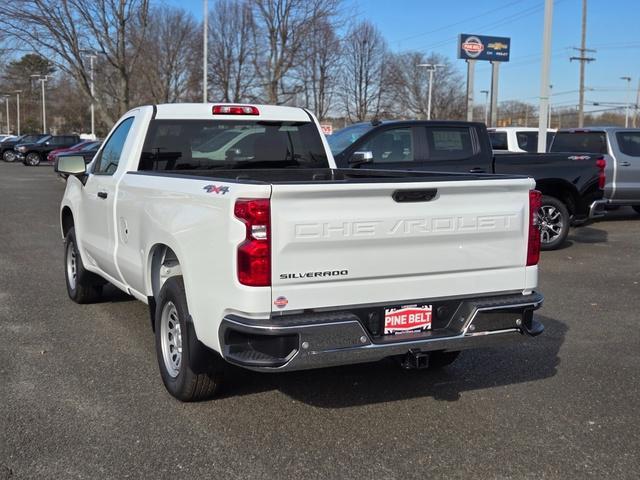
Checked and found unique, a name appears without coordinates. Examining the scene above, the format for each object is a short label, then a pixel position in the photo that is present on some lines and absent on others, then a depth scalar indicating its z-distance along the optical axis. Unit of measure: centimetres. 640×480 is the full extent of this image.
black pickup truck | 975
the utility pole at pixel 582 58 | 4795
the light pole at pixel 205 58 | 3103
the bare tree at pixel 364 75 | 5116
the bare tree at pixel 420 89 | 5469
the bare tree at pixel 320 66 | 3956
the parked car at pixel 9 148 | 4419
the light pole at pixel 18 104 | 8062
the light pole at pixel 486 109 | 7943
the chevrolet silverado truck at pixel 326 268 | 348
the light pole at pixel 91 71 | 3499
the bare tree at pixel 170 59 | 4228
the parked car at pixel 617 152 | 1380
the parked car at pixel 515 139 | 1619
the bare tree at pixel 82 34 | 3025
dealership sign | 4356
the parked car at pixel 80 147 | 3066
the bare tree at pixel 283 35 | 3775
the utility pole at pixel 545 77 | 1398
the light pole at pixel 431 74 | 4764
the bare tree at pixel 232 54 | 4350
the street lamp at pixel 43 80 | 6613
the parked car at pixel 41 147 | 3862
